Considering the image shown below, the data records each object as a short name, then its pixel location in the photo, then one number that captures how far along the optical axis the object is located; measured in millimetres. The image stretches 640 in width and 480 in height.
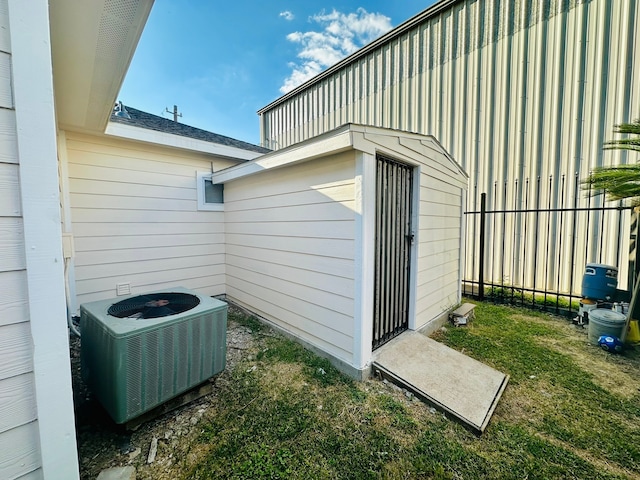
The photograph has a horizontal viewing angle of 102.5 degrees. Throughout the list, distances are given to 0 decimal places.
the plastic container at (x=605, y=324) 3039
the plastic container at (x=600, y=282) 3559
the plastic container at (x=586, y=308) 3643
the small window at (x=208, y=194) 4258
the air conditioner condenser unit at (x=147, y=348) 1621
